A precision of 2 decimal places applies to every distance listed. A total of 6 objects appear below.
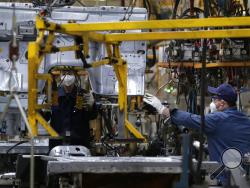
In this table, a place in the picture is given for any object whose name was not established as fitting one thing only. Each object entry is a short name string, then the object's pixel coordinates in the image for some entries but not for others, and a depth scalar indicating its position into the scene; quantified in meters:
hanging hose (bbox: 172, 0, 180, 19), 18.45
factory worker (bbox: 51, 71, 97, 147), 14.93
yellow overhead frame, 10.13
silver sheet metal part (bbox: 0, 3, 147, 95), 14.53
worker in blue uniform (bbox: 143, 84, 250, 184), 11.35
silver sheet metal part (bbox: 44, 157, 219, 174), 7.99
